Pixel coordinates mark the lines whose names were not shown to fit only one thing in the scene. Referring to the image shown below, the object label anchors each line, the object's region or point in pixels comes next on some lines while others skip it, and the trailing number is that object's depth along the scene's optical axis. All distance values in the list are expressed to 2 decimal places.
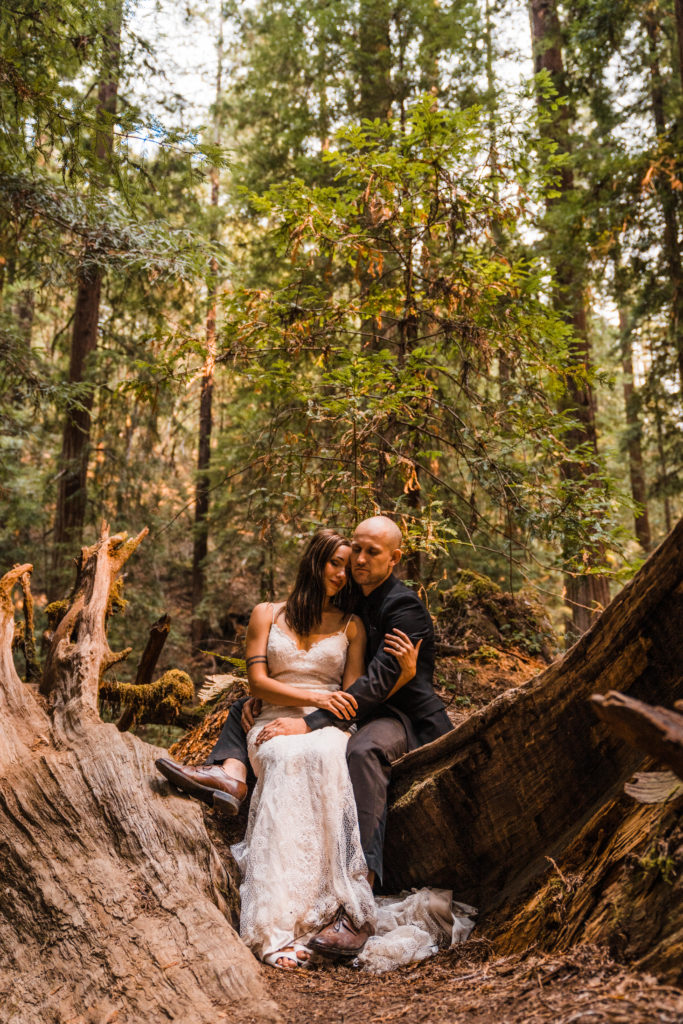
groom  3.70
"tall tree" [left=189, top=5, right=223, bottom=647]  12.73
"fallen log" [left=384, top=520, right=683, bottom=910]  2.91
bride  3.41
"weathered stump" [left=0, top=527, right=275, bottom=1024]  2.73
